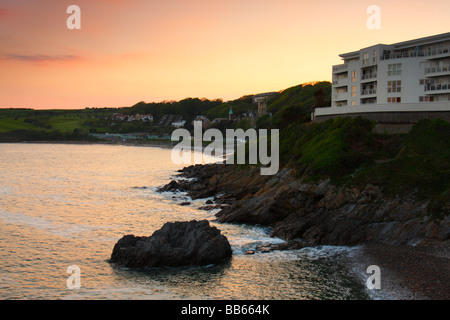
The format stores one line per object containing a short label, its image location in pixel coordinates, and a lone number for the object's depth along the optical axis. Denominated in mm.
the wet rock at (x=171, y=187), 70125
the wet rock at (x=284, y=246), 36500
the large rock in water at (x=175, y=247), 32781
